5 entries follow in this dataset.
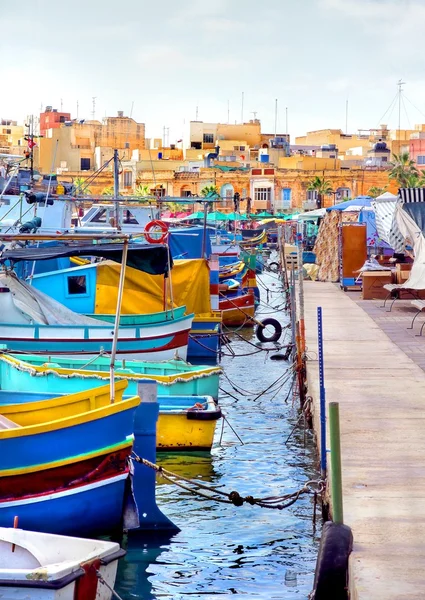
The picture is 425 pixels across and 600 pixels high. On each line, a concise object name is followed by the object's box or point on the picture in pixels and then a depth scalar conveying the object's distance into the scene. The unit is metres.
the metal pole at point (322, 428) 13.00
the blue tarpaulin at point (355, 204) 46.66
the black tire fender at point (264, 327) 32.12
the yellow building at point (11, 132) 136.00
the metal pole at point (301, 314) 21.27
